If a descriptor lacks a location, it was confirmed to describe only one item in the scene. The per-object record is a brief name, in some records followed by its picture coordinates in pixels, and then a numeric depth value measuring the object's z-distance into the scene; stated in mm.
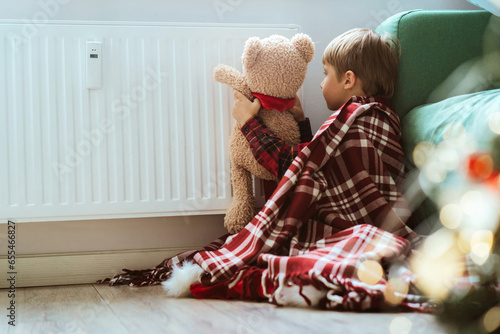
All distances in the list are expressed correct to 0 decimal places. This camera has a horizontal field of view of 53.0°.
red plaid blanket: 957
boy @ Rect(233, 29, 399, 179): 1260
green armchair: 1288
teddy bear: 1277
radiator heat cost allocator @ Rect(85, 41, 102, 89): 1293
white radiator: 1282
